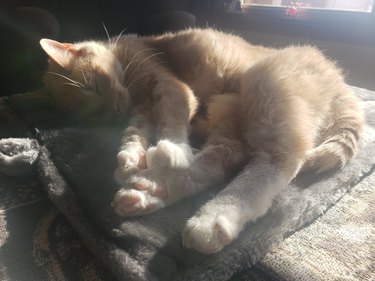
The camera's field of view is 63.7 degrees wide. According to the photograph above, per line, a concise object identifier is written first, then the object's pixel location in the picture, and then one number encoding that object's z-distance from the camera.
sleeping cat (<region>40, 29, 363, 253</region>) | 0.26
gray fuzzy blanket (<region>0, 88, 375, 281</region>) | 0.22
